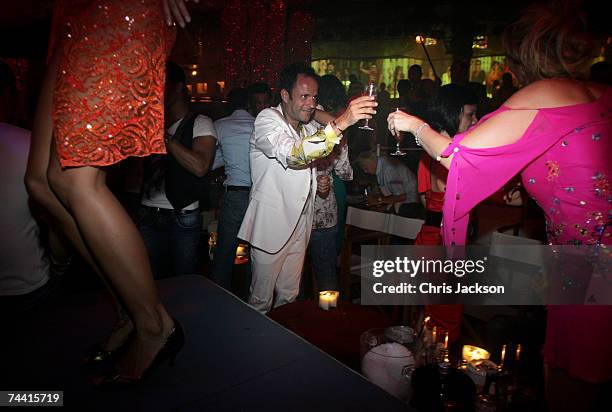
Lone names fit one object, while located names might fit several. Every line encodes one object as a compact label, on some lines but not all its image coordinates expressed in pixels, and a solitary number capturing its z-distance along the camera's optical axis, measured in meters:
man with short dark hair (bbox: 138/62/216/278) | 2.68
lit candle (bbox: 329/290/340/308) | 2.25
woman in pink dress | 1.44
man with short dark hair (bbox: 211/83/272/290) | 3.23
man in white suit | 2.55
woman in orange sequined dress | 1.13
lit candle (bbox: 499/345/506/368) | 1.55
